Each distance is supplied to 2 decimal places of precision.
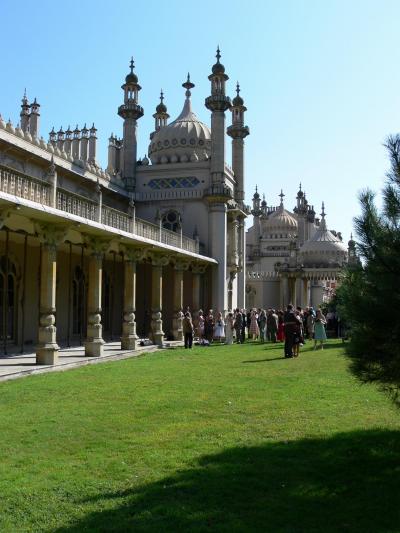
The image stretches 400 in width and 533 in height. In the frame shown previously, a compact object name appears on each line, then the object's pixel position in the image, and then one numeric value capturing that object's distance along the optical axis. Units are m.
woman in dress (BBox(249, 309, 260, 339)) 26.32
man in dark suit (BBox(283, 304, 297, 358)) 17.33
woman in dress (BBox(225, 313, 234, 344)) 24.12
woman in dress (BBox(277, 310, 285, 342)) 24.77
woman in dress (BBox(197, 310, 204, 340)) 24.72
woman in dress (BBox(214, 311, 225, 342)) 25.31
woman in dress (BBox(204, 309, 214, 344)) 25.19
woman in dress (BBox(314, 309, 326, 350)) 20.22
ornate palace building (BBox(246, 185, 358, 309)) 47.69
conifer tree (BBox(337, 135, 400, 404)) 5.85
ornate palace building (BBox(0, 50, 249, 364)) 14.69
